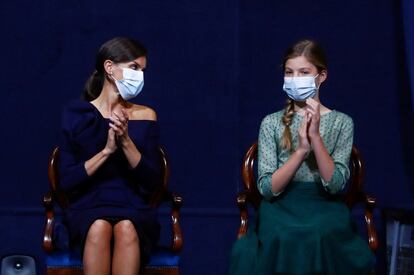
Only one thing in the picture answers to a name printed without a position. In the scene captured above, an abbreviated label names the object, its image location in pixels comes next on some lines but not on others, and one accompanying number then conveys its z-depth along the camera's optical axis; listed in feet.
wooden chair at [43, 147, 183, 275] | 25.54
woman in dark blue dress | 24.86
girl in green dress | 24.16
